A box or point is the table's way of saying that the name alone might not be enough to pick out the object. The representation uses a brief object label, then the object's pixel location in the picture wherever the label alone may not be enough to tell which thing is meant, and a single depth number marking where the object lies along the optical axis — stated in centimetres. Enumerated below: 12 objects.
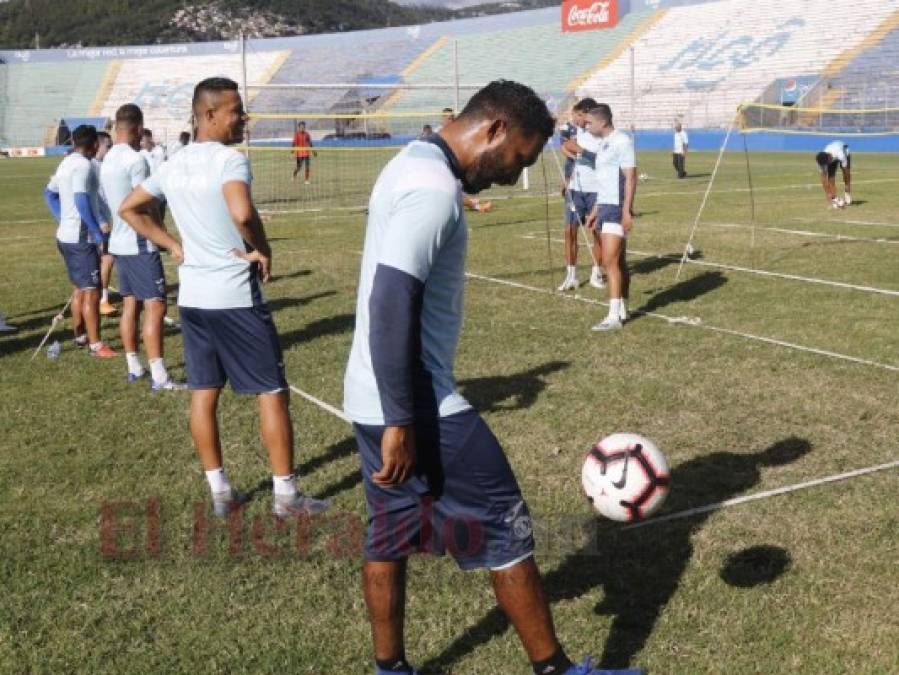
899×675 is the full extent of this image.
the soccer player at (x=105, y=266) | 1159
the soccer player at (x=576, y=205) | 1173
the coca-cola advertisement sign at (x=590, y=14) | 6200
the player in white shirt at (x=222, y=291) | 525
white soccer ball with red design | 434
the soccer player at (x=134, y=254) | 800
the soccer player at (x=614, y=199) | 974
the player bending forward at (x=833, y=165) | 1953
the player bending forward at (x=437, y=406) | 292
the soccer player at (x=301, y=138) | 2820
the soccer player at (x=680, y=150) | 3000
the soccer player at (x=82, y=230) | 905
